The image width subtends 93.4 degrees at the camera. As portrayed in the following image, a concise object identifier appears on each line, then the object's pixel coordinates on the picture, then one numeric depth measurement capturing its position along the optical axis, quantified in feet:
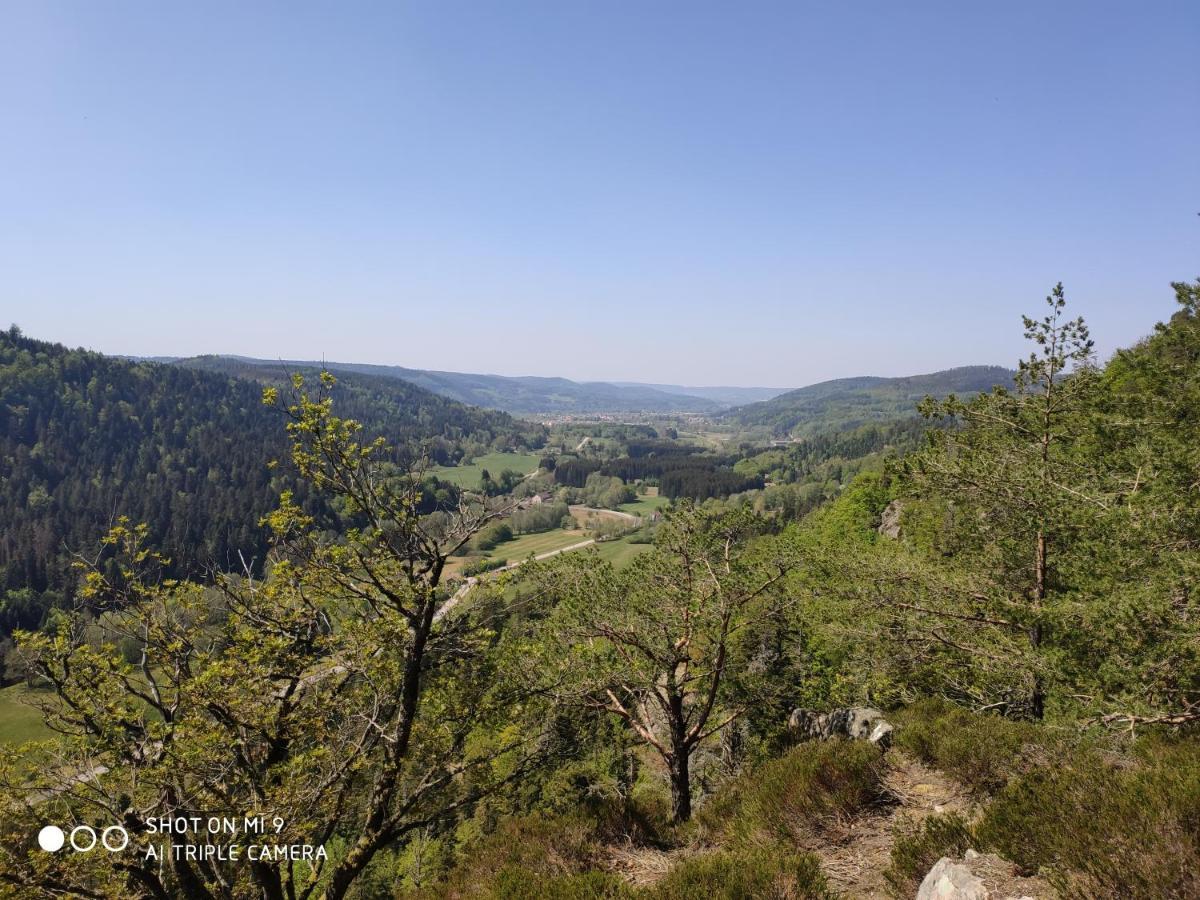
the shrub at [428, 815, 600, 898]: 30.37
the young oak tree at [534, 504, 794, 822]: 45.98
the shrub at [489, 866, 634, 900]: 24.44
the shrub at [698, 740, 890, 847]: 28.55
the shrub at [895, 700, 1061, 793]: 27.99
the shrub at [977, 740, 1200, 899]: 15.31
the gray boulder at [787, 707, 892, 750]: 38.68
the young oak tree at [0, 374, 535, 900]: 30.30
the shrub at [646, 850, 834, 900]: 21.45
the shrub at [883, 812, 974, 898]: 21.29
